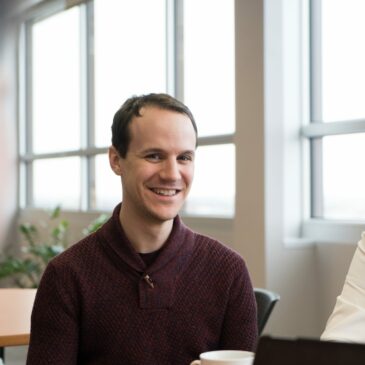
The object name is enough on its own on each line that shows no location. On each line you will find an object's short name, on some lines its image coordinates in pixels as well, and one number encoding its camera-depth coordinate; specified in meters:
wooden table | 2.12
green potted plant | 5.99
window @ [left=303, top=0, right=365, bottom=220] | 3.76
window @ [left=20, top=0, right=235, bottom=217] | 4.82
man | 1.43
